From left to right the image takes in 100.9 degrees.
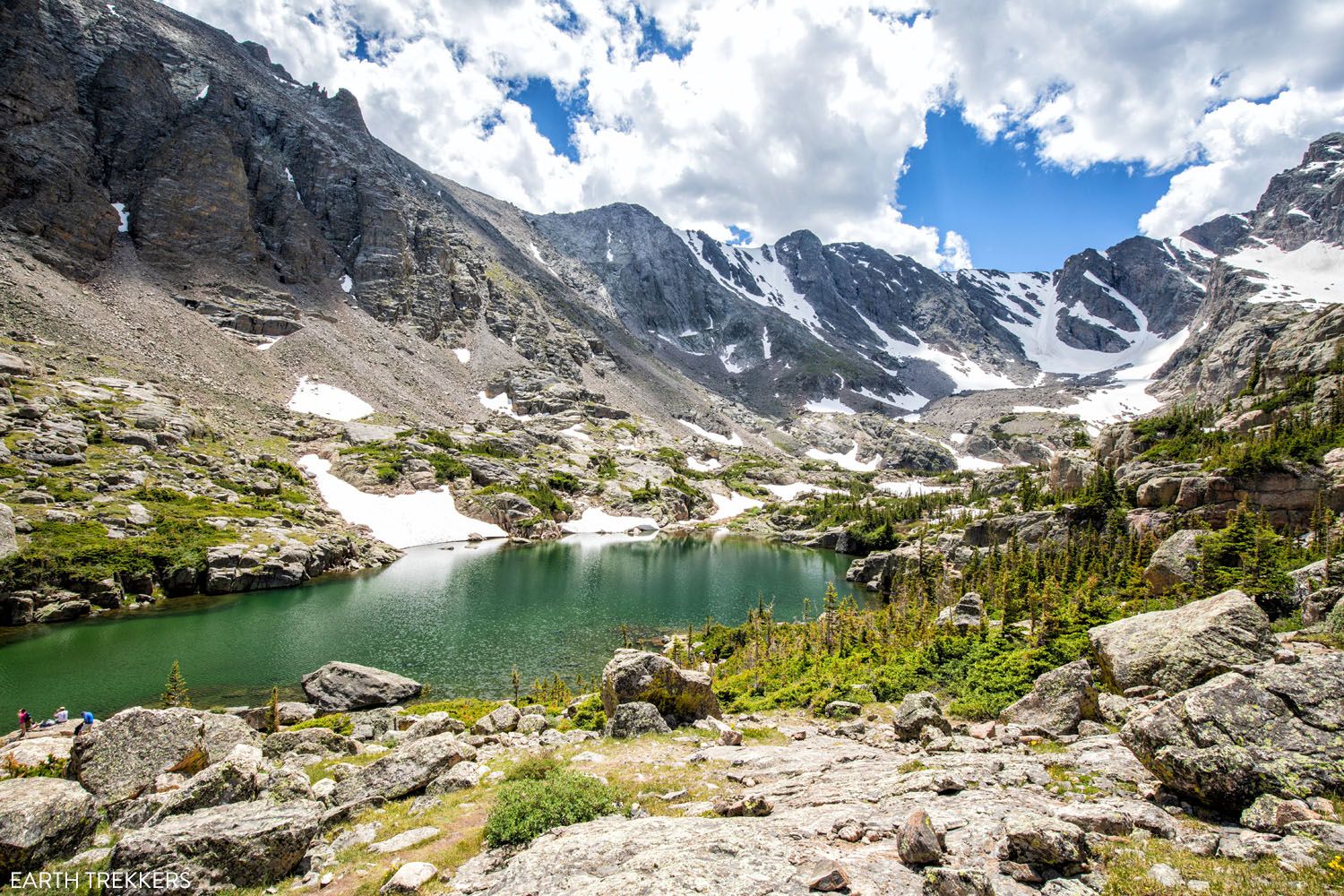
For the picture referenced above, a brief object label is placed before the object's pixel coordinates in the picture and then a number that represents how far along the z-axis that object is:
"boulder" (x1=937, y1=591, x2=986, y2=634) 33.32
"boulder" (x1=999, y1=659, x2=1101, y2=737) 14.12
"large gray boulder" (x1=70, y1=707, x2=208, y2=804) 12.05
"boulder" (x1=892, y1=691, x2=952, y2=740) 16.42
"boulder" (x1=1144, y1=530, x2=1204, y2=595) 26.62
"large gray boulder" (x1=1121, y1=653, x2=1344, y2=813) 7.68
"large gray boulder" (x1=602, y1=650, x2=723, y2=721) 19.52
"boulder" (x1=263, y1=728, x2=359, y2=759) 17.67
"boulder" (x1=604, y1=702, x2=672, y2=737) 18.02
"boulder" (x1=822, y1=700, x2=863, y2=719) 21.27
